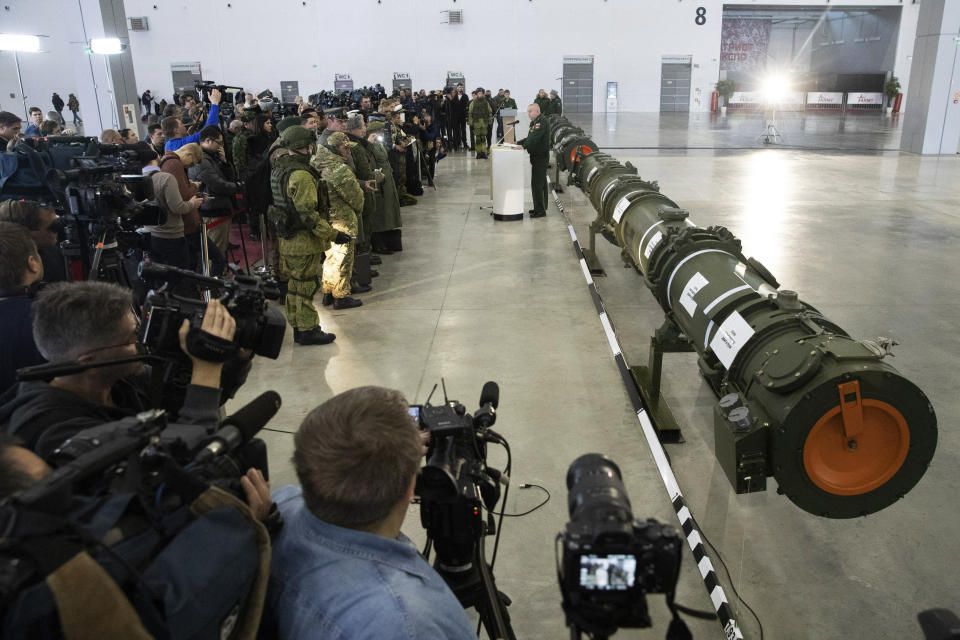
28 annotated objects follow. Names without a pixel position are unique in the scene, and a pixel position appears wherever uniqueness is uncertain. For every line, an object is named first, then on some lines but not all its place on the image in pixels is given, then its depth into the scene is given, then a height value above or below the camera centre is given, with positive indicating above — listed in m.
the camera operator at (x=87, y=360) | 1.85 -0.68
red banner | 35.84 +3.60
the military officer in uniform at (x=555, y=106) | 15.96 +0.25
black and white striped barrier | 2.68 -1.85
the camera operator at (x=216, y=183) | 5.76 -0.51
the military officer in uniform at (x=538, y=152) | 9.80 -0.50
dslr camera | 1.16 -0.75
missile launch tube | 2.54 -1.12
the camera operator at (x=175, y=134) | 6.57 -0.10
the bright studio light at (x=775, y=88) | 34.16 +1.26
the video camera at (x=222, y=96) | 8.47 +0.34
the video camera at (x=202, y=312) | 1.96 -0.57
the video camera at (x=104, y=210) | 4.18 -0.53
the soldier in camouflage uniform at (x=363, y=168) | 7.09 -0.49
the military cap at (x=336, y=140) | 6.04 -0.17
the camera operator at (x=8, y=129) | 6.86 -0.03
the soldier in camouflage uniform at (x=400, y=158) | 9.88 -0.57
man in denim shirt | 1.25 -0.81
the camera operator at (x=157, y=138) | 7.41 -0.16
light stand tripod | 18.75 -0.64
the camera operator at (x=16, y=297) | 2.50 -0.64
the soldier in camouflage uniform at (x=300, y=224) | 5.30 -0.78
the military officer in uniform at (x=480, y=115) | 16.48 +0.07
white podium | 9.73 -0.89
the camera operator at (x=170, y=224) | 5.10 -0.76
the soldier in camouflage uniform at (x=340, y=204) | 5.87 -0.71
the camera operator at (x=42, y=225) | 3.58 -0.52
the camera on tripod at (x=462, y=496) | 1.77 -1.00
